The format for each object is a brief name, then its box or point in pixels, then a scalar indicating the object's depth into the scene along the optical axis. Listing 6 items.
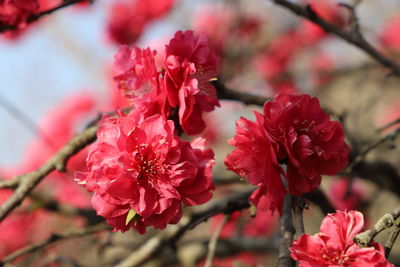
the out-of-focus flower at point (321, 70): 2.48
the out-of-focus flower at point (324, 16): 2.79
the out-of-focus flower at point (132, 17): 2.53
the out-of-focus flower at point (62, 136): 3.09
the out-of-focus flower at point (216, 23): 2.89
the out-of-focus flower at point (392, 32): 3.17
